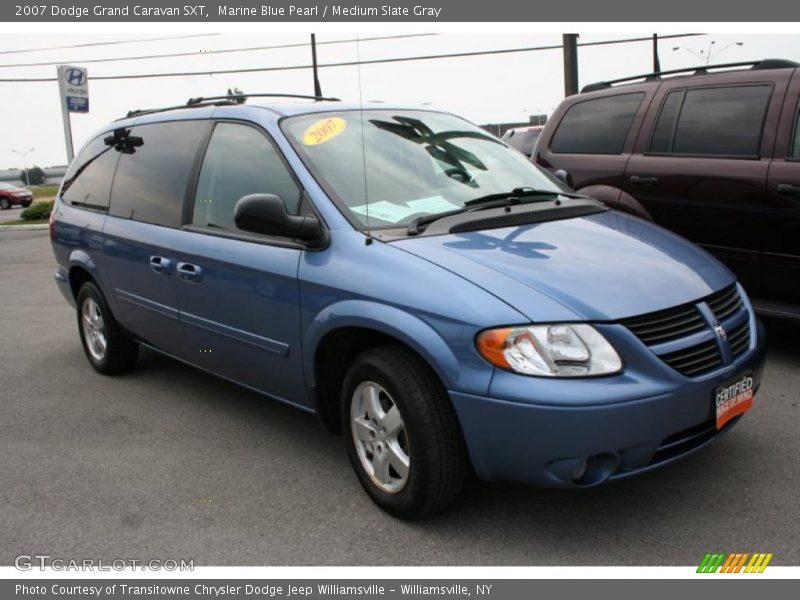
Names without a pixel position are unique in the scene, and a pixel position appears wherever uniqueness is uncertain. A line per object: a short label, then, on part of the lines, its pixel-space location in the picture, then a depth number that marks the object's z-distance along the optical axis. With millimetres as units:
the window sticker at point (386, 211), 3359
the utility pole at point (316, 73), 22472
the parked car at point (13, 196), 36344
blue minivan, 2658
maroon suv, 4746
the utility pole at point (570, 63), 14977
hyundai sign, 20766
